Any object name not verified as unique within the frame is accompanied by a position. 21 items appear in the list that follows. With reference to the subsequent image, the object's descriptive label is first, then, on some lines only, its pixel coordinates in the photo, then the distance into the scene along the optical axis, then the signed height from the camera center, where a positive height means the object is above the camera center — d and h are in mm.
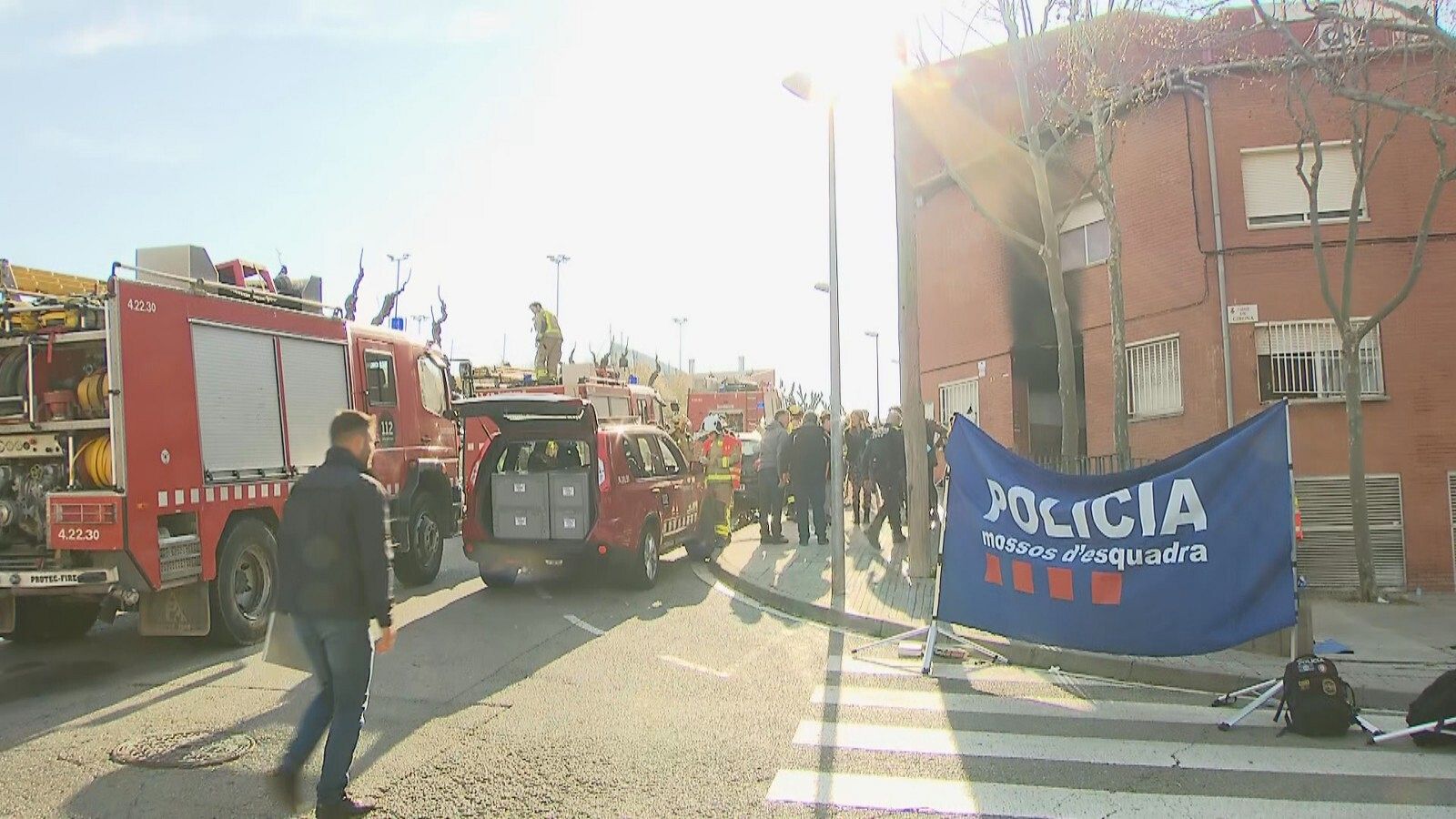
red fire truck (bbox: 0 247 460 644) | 7387 +91
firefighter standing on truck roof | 18391 +1826
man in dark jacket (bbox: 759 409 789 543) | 14625 -697
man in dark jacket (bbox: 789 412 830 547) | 13562 -511
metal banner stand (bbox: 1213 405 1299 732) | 5953 -1742
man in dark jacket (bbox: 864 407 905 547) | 13789 -590
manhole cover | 5367 -1603
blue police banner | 6492 -924
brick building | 11312 +1155
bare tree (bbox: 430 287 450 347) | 29819 +3750
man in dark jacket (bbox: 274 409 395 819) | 4562 -677
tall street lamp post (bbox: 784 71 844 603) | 10133 +174
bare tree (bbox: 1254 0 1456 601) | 9219 +2934
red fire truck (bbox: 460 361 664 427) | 15867 +800
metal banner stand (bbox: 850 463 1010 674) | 7395 -1682
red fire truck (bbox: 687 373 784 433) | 28281 +769
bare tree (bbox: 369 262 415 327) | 28812 +4172
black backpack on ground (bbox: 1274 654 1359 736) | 5676 -1669
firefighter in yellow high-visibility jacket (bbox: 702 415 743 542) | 14219 -497
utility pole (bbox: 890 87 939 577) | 10953 +354
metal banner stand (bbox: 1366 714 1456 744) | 5422 -1757
